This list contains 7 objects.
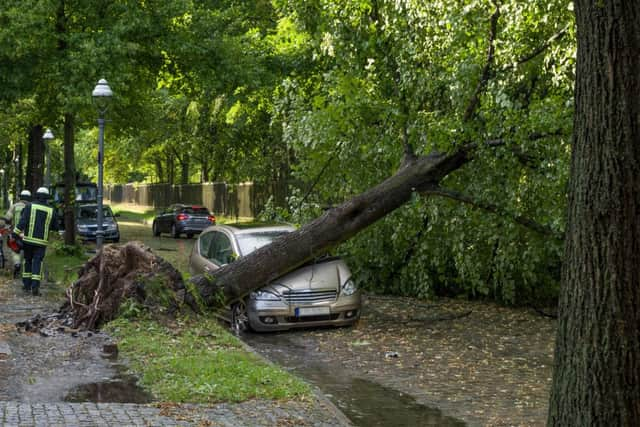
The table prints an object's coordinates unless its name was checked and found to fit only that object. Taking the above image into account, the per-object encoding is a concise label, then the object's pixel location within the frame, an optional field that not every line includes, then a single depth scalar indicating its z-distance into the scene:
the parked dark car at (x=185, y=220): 38.84
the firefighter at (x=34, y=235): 15.81
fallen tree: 13.20
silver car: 13.02
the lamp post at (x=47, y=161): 44.57
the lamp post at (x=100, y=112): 19.17
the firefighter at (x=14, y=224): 18.48
